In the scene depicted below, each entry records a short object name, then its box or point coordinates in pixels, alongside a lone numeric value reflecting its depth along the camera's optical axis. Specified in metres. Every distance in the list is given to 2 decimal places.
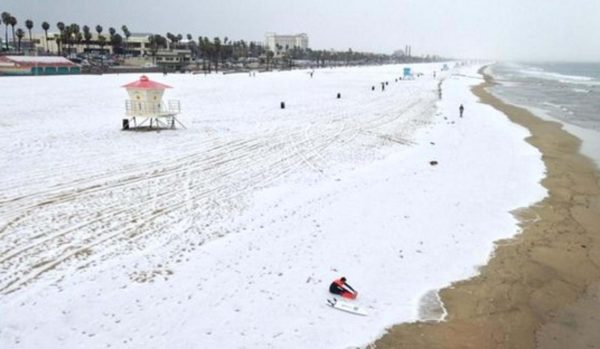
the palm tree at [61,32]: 113.81
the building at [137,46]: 157.75
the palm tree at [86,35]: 126.96
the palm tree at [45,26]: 124.88
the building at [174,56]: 131.75
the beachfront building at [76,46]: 133.38
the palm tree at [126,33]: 157.82
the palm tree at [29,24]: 122.84
